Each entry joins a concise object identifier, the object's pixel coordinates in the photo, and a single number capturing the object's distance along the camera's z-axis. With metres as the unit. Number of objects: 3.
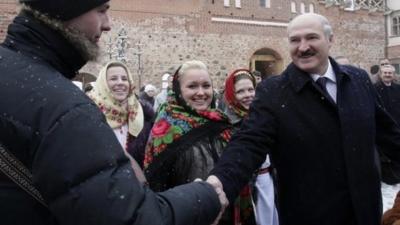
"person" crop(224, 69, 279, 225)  3.71
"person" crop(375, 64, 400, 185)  6.83
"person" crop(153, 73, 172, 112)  8.26
